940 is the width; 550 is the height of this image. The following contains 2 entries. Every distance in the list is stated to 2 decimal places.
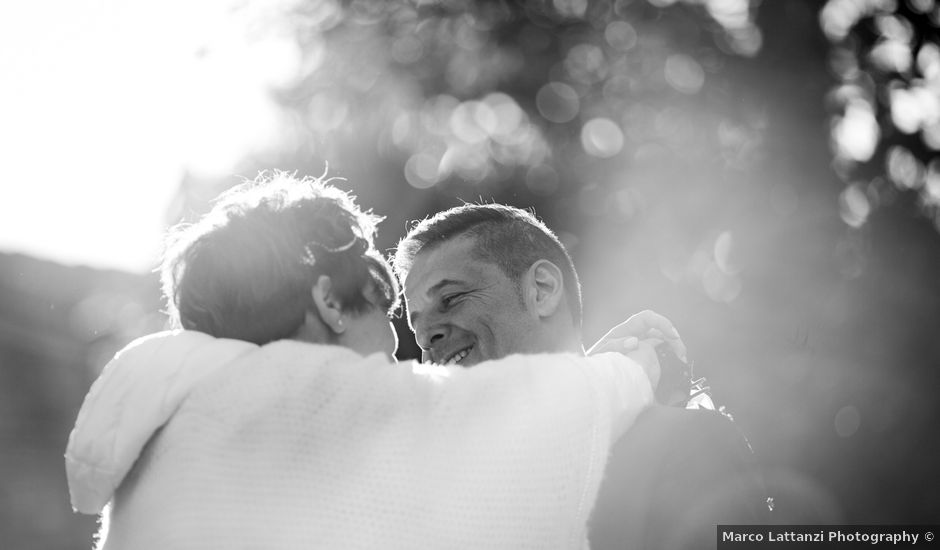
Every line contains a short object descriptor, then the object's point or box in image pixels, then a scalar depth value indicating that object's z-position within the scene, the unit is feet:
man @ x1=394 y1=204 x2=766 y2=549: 7.59
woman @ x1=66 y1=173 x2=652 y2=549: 6.29
